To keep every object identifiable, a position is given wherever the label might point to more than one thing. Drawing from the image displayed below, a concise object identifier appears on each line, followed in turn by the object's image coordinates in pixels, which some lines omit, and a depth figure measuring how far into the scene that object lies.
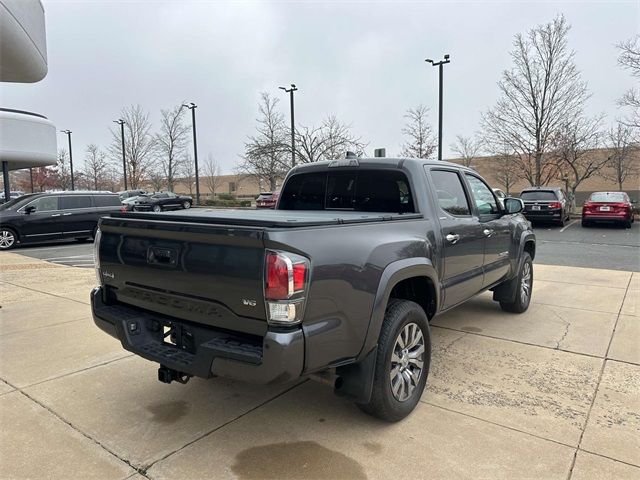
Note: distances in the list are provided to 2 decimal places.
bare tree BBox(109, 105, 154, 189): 43.34
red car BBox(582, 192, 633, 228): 17.88
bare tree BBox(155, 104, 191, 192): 43.25
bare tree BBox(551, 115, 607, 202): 23.53
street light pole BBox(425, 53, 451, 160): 20.55
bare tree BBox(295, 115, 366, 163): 29.88
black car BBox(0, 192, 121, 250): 13.53
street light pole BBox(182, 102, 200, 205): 35.88
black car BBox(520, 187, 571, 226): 18.53
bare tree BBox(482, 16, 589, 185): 23.80
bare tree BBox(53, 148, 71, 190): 56.38
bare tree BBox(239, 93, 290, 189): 29.78
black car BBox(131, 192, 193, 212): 29.12
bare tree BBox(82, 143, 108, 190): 53.44
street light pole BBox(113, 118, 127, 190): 40.67
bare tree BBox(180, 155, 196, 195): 54.22
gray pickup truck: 2.40
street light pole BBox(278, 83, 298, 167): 28.80
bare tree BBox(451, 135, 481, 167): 39.94
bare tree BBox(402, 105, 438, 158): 28.59
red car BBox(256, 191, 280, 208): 24.93
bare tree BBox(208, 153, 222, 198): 71.50
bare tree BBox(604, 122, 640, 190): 27.42
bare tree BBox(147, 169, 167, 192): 47.47
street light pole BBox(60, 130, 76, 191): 46.89
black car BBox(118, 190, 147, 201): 35.82
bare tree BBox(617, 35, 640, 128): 21.03
